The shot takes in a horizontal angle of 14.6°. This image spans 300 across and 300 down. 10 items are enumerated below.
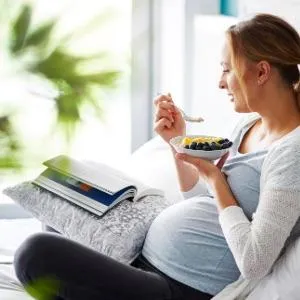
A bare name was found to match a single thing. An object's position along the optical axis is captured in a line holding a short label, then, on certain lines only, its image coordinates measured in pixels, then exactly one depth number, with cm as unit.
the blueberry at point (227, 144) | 310
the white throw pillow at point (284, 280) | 279
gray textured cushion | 324
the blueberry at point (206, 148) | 305
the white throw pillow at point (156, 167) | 362
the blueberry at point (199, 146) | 305
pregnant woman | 288
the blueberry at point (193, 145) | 306
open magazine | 333
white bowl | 302
